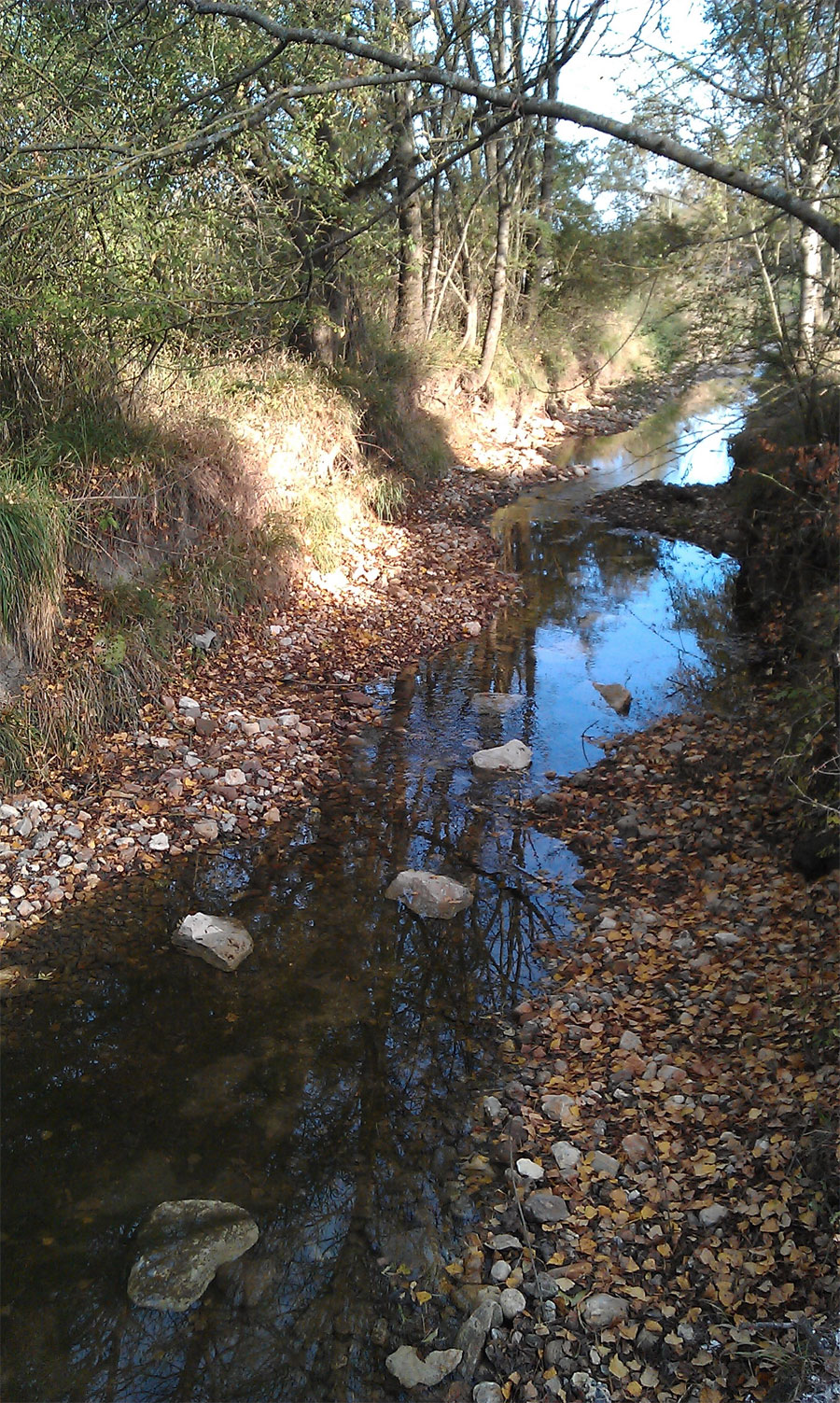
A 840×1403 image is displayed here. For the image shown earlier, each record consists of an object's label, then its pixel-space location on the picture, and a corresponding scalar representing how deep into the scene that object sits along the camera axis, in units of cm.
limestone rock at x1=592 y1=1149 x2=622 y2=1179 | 367
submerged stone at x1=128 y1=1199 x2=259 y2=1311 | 332
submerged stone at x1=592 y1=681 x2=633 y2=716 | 814
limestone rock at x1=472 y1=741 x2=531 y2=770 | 710
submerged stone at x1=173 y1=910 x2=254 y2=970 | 499
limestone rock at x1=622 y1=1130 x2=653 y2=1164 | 370
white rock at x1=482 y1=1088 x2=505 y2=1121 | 404
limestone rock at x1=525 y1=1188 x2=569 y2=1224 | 352
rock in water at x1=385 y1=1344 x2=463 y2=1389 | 300
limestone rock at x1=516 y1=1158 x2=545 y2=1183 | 371
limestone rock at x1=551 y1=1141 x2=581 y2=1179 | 372
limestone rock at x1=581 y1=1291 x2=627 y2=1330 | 306
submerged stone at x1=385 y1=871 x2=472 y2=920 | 545
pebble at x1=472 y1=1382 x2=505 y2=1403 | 293
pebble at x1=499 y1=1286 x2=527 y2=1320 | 316
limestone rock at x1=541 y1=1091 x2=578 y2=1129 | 398
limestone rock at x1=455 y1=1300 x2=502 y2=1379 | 304
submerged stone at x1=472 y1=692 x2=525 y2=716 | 807
